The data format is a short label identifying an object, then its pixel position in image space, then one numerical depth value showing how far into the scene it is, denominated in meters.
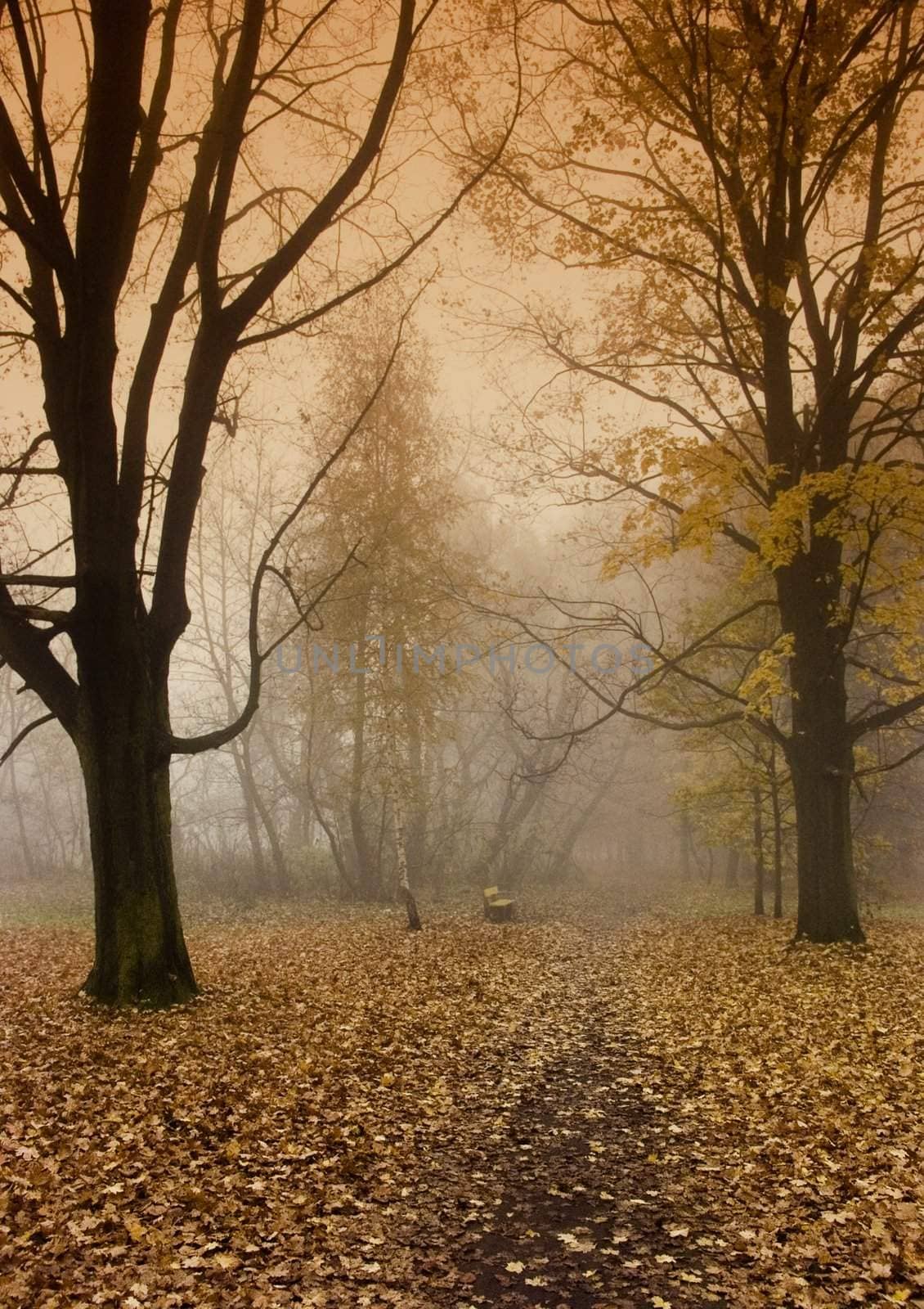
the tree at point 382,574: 19.88
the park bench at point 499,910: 18.22
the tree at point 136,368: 7.18
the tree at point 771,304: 9.70
